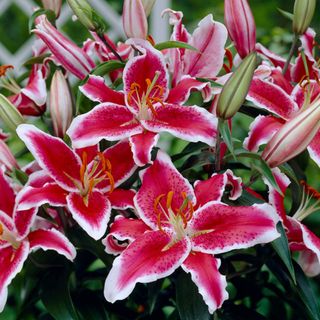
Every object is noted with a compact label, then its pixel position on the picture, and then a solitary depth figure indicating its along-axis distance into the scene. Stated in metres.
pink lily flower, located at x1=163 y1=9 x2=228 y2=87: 1.08
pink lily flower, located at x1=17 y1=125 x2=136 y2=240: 0.98
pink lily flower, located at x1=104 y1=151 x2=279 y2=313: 0.92
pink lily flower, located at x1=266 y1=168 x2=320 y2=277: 1.00
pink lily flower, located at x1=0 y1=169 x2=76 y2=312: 0.97
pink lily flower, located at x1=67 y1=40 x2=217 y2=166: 0.98
